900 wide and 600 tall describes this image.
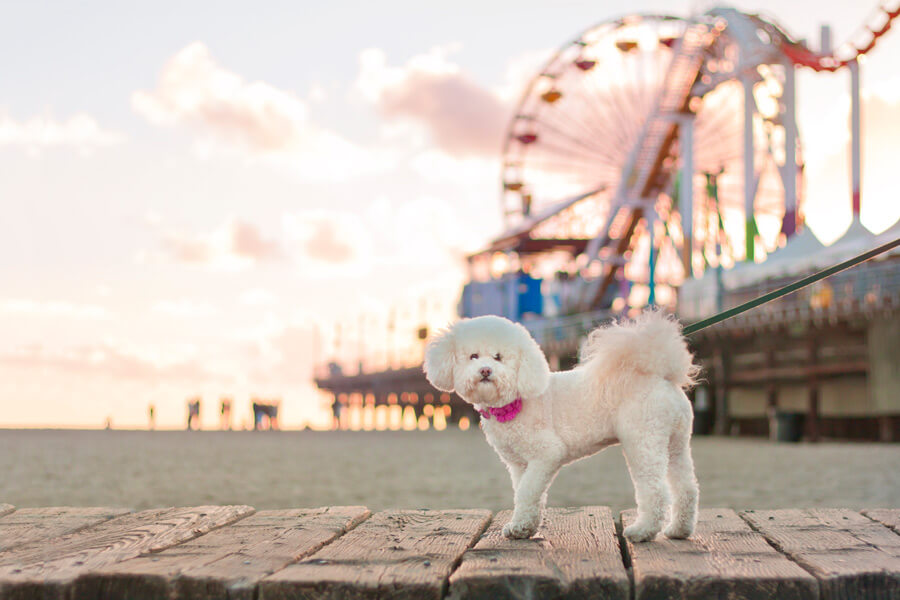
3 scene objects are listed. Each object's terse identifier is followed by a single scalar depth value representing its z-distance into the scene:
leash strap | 2.66
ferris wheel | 31.48
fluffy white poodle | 2.85
